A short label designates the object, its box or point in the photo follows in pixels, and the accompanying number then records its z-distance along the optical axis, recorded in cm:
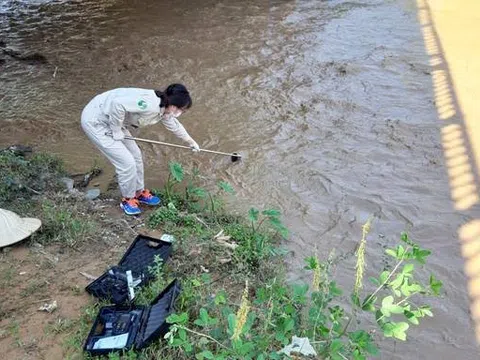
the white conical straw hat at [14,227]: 353
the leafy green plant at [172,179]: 400
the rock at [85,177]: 487
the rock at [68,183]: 468
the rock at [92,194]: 454
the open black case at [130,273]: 305
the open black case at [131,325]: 266
